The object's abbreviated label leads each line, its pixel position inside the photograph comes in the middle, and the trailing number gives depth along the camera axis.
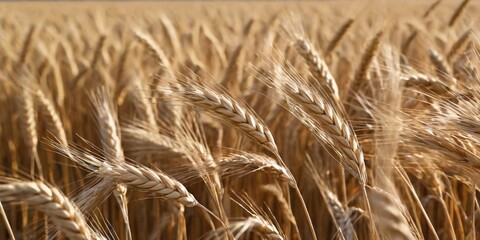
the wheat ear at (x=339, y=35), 1.27
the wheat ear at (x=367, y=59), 1.10
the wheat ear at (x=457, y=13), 1.40
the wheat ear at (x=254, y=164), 0.81
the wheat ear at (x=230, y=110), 0.81
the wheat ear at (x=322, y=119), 0.77
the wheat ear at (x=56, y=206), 0.70
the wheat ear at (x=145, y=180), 0.75
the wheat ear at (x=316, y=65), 1.00
